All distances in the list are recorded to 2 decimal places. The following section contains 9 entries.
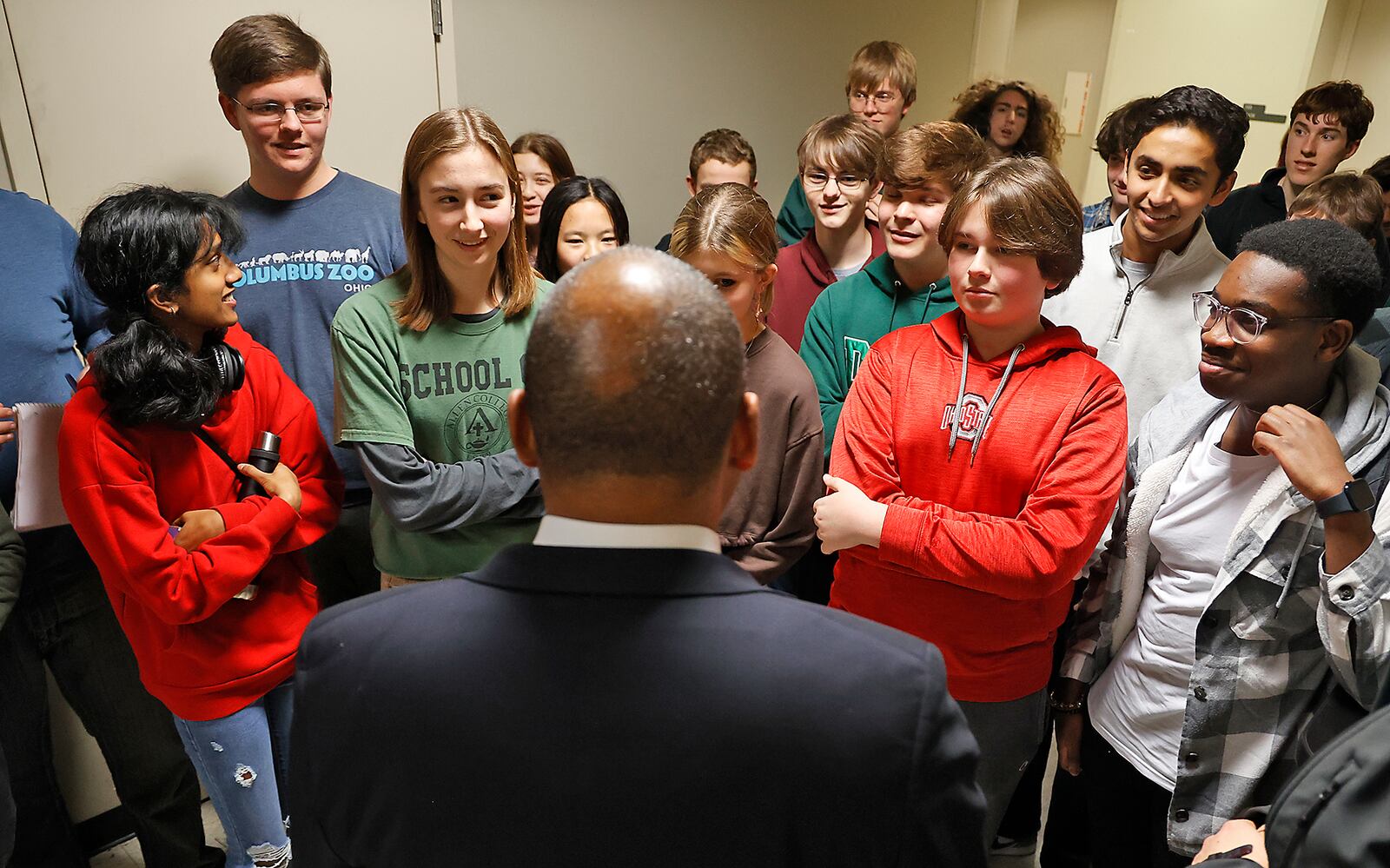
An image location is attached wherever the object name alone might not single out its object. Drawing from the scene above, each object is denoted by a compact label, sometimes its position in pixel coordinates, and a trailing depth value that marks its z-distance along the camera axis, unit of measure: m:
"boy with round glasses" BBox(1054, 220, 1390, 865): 1.19
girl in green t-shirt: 1.56
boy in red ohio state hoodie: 1.32
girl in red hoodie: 1.39
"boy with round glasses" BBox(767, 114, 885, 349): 2.23
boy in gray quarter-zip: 1.84
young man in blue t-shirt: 1.93
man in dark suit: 0.67
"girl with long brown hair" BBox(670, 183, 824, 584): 1.63
